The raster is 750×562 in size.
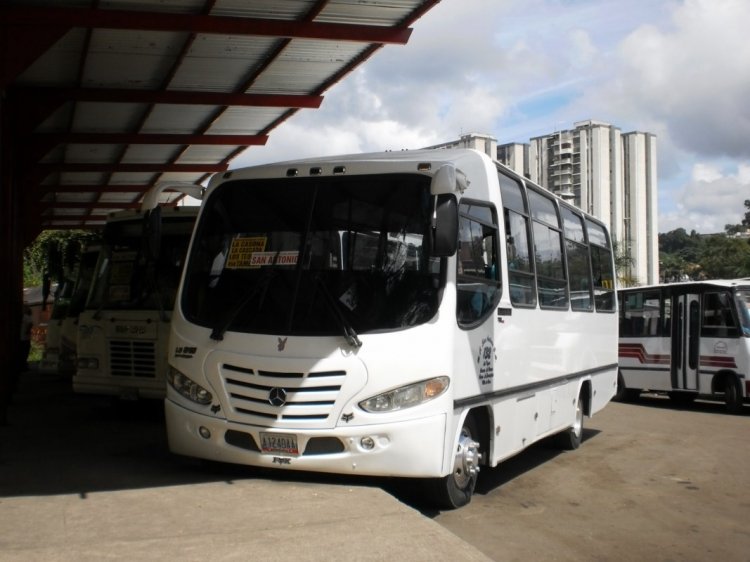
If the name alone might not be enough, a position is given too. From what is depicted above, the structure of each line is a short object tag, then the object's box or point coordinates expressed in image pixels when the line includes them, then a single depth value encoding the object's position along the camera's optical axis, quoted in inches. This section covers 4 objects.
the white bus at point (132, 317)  457.6
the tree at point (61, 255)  622.5
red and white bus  693.9
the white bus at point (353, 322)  271.3
